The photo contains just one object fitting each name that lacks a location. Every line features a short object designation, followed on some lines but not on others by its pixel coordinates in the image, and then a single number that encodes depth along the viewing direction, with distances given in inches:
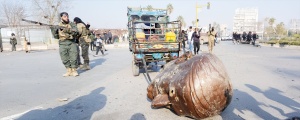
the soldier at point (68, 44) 269.9
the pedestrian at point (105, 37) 1124.9
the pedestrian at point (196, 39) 498.3
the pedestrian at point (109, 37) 1135.0
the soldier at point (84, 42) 320.7
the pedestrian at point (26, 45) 716.0
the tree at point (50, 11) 1320.1
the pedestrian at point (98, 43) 568.7
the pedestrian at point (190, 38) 531.8
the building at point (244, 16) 4377.5
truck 270.1
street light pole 1034.5
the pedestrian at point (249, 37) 1016.6
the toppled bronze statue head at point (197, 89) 125.4
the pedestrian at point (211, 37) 544.8
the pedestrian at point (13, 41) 779.4
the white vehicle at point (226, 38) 1915.8
